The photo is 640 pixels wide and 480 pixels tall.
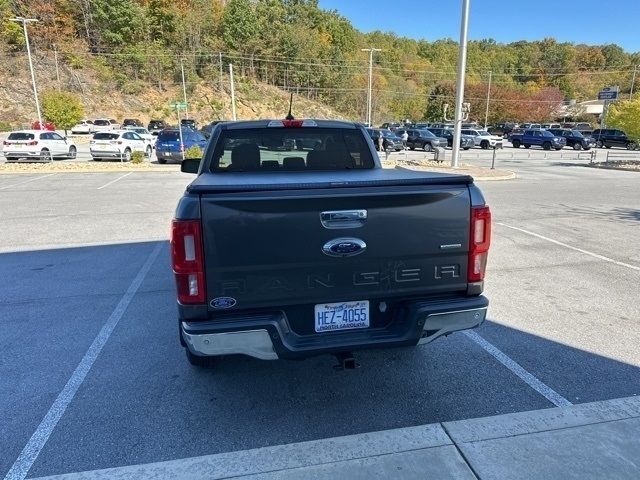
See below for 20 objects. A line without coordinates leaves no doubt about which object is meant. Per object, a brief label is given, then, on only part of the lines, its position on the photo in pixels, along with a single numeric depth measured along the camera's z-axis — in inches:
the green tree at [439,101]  3343.8
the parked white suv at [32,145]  874.8
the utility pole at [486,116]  2864.2
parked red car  1325.8
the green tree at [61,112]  1486.2
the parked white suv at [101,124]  1859.0
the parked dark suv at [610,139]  1577.3
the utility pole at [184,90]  2645.4
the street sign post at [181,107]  869.8
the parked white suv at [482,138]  1480.1
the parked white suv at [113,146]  933.2
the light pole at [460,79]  741.9
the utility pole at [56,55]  2551.7
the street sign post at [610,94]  1280.8
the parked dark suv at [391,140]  1200.2
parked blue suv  893.8
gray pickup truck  100.3
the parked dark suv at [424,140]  1330.0
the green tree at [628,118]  927.0
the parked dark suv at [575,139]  1524.4
